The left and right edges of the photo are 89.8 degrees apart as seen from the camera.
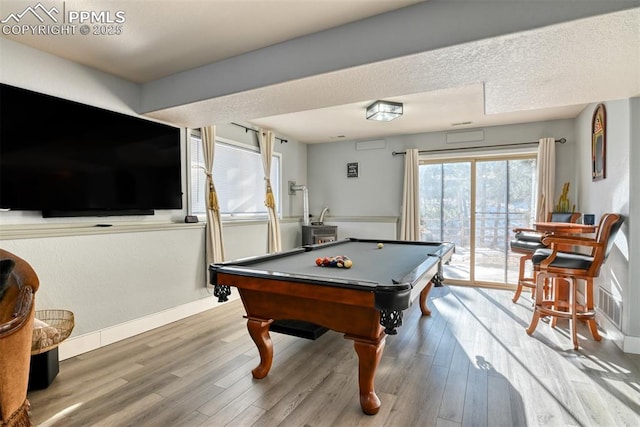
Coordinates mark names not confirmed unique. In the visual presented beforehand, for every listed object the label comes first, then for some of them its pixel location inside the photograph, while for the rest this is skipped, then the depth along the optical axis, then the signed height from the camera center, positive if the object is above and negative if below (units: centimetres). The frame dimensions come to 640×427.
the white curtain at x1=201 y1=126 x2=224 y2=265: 378 -4
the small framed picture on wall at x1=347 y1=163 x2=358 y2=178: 579 +63
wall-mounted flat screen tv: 229 +38
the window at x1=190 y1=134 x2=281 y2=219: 387 +34
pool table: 164 -50
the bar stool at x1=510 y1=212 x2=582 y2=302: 381 -46
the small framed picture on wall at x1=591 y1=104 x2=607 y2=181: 313 +63
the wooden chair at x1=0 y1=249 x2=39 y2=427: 138 -59
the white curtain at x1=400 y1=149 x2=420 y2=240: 520 +11
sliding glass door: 485 -6
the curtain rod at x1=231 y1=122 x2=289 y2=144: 445 +110
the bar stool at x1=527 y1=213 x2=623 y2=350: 268 -54
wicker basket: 198 -83
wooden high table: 293 -21
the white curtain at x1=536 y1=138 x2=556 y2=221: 435 +39
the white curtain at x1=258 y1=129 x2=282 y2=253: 482 +16
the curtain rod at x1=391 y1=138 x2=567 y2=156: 440 +87
